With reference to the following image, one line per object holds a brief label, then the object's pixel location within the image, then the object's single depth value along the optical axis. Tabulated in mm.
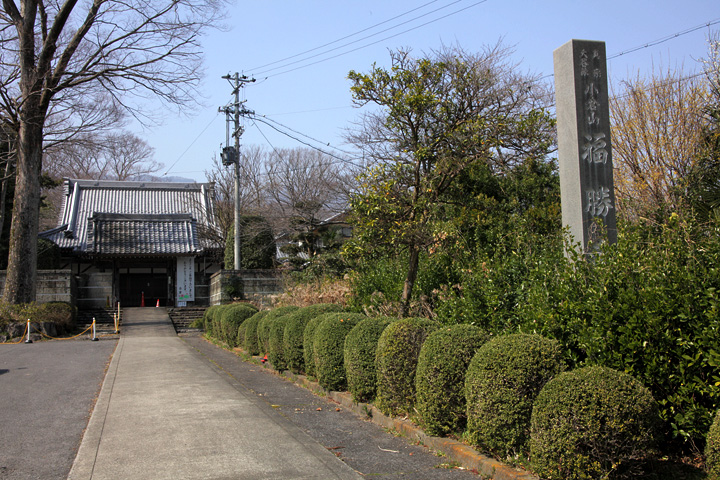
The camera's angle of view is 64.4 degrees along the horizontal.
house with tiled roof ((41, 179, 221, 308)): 28828
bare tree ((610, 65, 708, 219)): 13453
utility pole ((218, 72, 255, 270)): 26047
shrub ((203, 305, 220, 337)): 20545
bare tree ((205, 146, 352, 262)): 27656
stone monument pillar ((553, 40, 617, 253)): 6051
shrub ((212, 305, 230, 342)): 17594
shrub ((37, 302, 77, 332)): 19297
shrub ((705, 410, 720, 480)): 3490
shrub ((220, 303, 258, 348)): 15750
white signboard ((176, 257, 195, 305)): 29953
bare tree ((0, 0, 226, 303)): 19328
